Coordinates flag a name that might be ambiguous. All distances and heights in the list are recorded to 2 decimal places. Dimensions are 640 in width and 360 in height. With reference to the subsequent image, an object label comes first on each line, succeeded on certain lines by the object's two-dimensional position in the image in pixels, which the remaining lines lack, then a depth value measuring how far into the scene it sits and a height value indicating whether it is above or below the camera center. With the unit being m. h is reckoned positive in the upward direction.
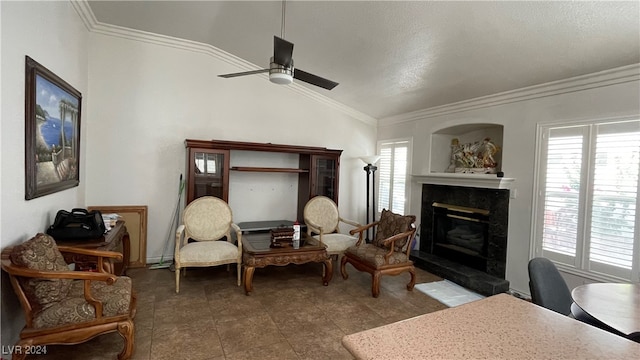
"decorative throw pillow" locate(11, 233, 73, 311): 1.83 -0.67
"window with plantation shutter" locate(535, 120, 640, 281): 2.67 -0.16
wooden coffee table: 3.28 -0.96
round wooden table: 1.47 -0.68
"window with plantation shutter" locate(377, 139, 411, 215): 5.12 +0.00
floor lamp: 4.97 -0.09
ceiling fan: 2.27 +0.86
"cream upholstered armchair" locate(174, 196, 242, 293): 3.26 -0.85
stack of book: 3.57 -0.79
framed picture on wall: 2.18 +0.26
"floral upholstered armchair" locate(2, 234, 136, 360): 1.82 -0.91
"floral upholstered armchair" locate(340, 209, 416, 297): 3.40 -0.92
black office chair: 1.94 -0.71
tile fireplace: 3.68 -0.81
